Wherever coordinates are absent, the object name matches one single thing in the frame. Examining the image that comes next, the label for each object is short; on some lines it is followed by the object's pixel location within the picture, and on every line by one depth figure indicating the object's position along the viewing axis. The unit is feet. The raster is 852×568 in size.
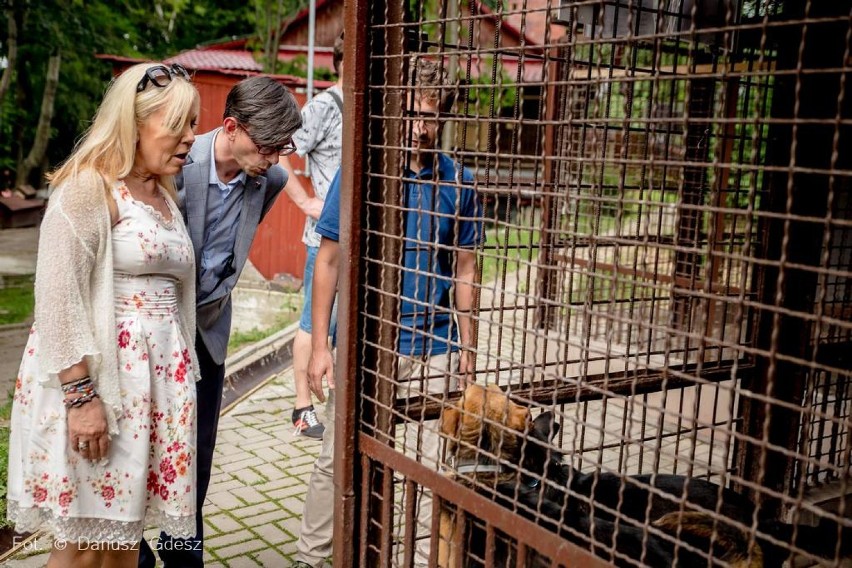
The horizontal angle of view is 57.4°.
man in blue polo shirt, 10.65
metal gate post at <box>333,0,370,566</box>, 8.95
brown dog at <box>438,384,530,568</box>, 9.77
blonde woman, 8.83
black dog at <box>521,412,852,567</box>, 8.39
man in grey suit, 10.93
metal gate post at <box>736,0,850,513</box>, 11.30
